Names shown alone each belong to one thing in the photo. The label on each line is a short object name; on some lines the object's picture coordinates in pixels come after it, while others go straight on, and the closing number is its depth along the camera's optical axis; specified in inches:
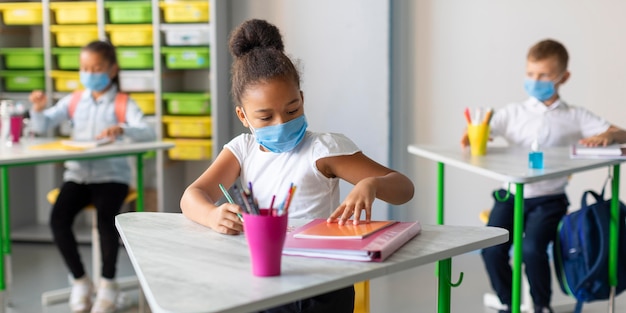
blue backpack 118.6
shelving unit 177.0
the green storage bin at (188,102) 178.4
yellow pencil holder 120.0
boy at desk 124.0
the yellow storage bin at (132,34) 178.4
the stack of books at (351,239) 58.1
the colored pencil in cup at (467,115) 121.4
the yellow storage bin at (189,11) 175.9
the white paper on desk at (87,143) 130.1
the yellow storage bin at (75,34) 180.2
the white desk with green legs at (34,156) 120.7
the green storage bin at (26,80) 184.1
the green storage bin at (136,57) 179.3
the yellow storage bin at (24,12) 181.8
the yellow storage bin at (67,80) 180.4
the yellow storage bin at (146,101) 180.7
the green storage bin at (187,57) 177.0
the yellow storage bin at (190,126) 178.2
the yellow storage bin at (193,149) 178.7
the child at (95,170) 138.3
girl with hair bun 72.4
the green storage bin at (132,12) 178.2
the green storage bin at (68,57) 180.5
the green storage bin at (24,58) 183.6
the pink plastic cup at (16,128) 138.3
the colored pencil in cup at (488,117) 120.3
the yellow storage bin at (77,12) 179.8
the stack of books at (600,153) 116.4
